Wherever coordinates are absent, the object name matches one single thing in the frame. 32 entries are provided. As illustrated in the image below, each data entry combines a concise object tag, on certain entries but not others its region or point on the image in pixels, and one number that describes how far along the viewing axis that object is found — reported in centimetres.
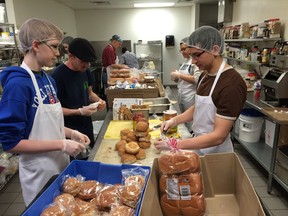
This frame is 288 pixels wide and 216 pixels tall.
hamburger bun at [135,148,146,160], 143
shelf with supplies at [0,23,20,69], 336
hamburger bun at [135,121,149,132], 156
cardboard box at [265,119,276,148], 285
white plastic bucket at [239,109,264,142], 313
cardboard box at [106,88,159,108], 262
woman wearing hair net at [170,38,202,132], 302
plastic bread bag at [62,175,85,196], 92
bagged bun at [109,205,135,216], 78
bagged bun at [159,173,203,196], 83
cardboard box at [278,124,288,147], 256
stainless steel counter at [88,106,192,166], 143
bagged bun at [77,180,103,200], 93
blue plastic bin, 99
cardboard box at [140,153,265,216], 86
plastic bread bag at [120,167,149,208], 83
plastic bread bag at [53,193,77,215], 83
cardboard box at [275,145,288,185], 231
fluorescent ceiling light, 695
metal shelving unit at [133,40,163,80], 777
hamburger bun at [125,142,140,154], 142
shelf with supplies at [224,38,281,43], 321
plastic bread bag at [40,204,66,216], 78
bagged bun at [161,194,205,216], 83
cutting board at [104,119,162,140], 179
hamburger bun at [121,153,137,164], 137
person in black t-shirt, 167
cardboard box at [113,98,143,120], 216
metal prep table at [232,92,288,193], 242
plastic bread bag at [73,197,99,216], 84
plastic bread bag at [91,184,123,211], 85
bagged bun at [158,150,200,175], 85
